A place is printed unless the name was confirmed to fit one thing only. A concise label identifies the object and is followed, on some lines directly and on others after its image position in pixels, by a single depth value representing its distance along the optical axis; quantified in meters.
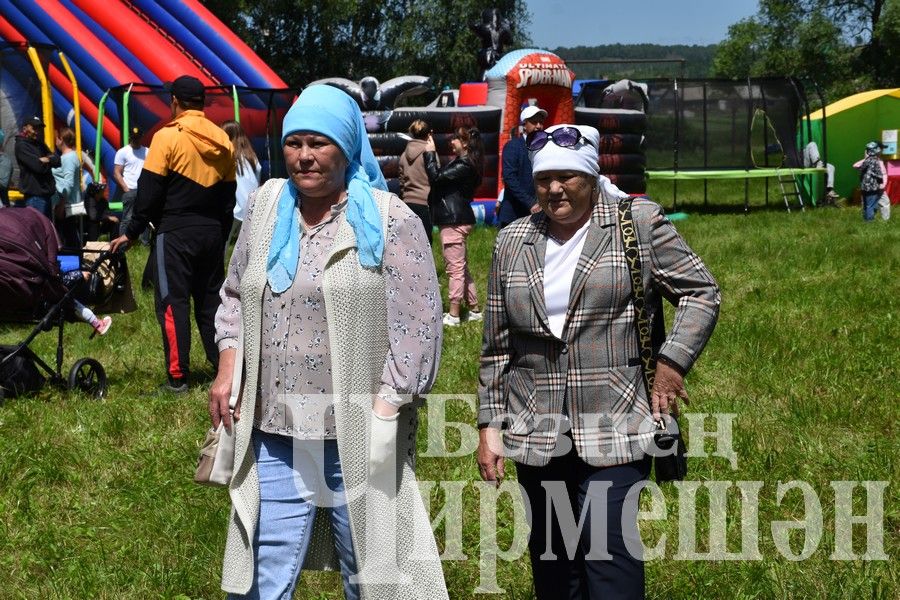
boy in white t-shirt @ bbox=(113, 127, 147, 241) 15.46
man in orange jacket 7.66
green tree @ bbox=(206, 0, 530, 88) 52.69
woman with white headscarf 3.70
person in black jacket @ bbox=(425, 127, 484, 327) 11.22
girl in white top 11.09
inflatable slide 19.94
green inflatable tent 27.53
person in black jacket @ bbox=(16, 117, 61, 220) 14.55
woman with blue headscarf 3.59
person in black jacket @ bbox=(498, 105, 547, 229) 10.18
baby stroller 7.60
